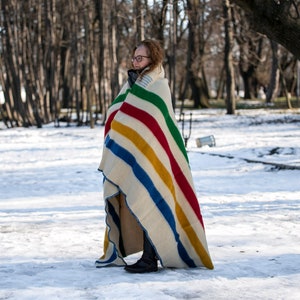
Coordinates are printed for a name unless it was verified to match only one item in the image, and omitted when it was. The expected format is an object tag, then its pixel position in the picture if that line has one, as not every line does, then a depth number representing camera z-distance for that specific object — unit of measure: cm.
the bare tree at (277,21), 1193
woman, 687
